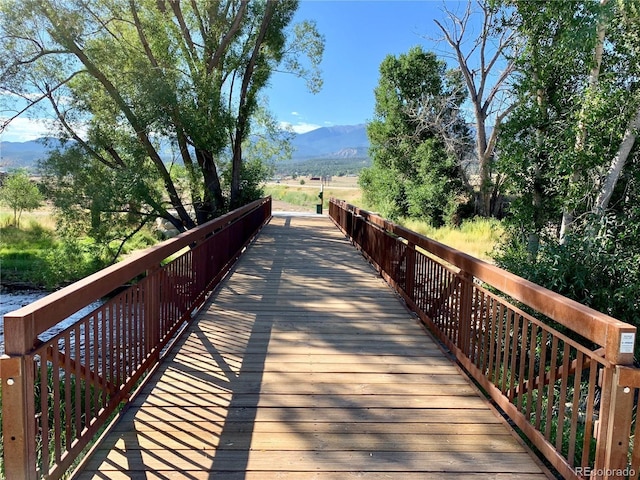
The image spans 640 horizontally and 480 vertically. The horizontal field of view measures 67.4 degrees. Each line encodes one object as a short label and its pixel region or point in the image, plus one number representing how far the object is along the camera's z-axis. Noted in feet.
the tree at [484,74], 46.44
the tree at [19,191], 47.08
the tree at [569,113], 20.17
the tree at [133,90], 36.55
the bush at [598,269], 17.34
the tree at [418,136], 58.34
